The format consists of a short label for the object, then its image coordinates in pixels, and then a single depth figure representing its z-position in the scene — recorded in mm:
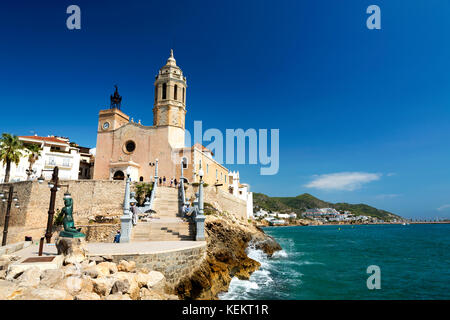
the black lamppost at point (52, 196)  11016
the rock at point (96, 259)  7973
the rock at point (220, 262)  9688
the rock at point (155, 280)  7777
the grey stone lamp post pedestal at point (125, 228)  12492
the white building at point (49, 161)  33062
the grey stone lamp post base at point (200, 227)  12633
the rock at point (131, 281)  6830
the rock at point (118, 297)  6176
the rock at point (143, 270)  8224
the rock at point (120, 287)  6628
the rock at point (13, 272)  6168
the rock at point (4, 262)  7391
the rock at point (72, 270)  6558
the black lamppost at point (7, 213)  13112
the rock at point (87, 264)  7259
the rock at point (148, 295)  7096
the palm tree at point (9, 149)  28812
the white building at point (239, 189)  50822
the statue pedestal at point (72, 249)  7541
